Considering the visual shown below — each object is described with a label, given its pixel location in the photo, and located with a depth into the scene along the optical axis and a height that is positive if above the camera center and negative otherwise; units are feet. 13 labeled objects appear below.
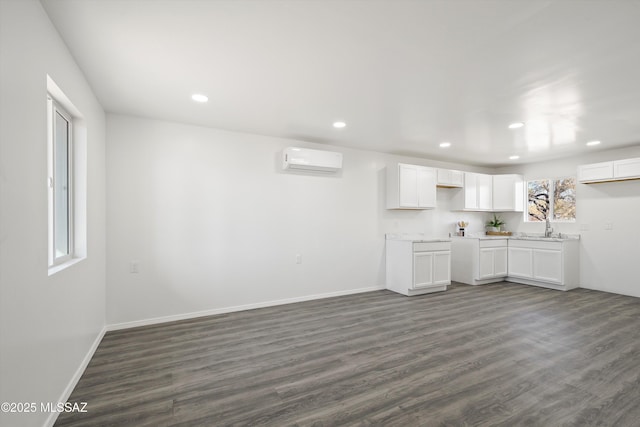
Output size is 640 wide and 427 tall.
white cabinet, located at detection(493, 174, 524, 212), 20.38 +1.31
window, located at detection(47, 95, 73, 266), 6.88 +0.74
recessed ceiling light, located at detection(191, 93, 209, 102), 9.46 +3.76
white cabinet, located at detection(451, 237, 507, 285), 18.29 -3.10
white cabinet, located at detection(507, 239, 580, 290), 16.78 -3.08
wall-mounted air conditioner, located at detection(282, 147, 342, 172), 13.62 +2.52
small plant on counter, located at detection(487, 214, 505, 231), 21.56 -0.85
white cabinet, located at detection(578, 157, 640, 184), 14.67 +2.17
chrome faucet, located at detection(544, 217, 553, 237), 18.62 -1.11
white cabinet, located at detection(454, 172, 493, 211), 19.57 +1.22
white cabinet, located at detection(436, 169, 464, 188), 18.54 +2.15
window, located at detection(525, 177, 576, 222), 18.35 +0.81
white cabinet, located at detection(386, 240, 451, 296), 15.51 -3.01
